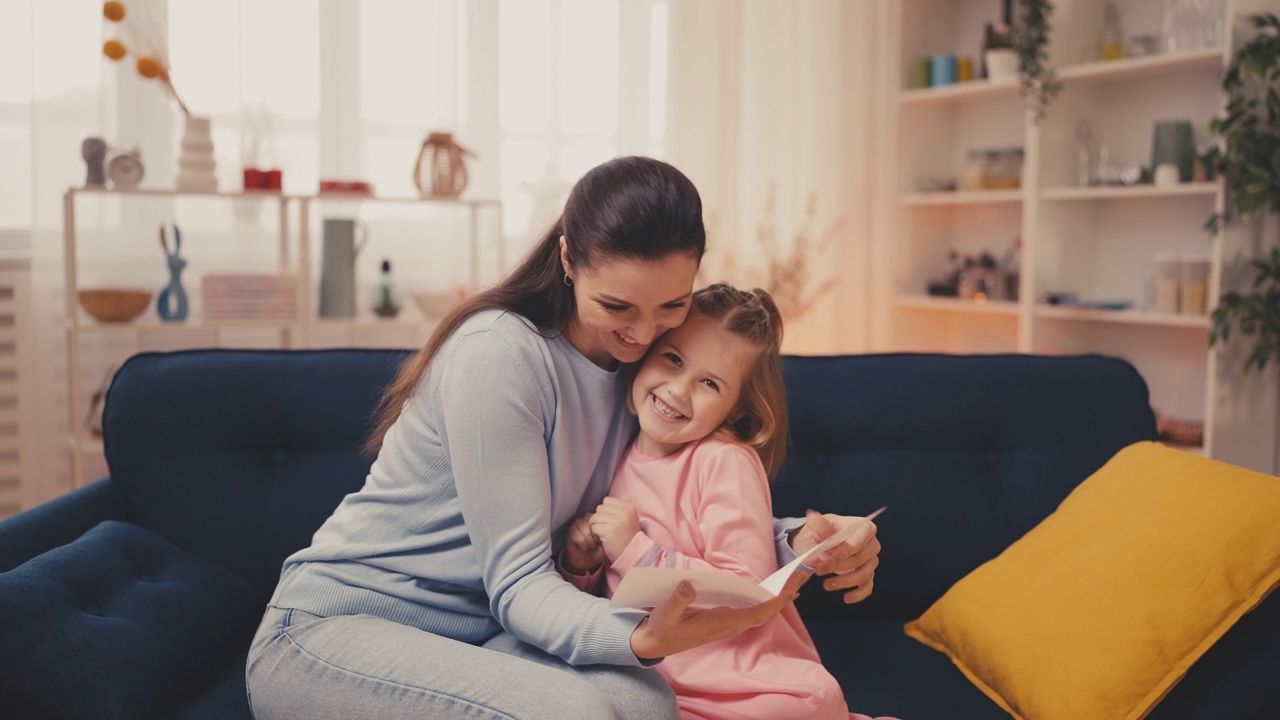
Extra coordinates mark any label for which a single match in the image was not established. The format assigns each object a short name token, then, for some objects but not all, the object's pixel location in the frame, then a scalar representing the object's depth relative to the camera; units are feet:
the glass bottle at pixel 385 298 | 12.35
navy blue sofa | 4.73
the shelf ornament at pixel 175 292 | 11.46
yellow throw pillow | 4.67
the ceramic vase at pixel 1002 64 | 14.30
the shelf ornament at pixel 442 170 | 12.30
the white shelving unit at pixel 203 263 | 11.02
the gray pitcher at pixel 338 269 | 12.01
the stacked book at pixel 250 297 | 11.35
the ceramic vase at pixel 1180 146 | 12.45
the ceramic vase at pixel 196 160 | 11.18
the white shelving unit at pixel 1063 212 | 12.85
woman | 4.15
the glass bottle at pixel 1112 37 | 13.42
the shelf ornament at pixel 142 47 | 10.80
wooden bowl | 10.98
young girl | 4.57
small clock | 10.89
